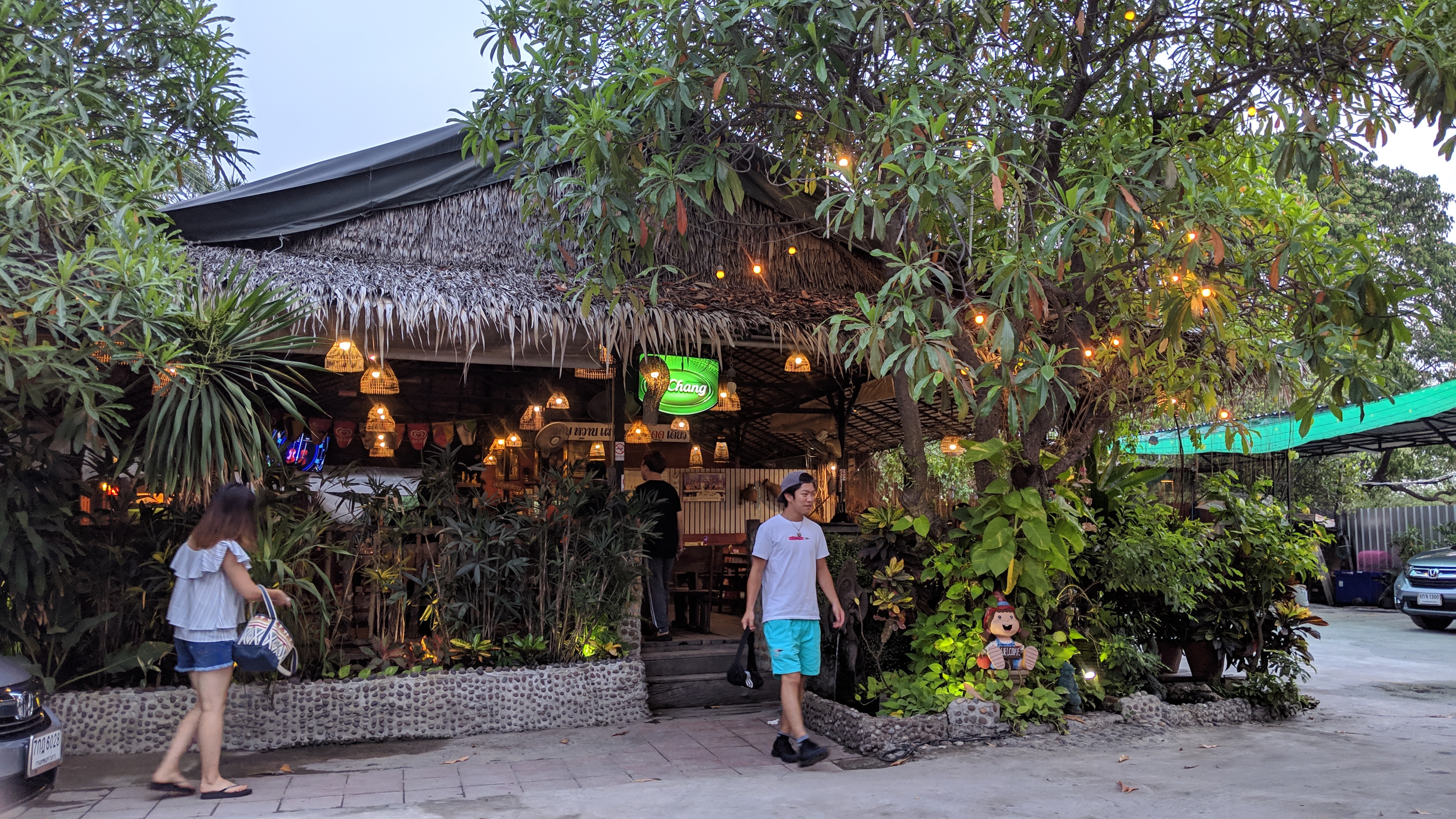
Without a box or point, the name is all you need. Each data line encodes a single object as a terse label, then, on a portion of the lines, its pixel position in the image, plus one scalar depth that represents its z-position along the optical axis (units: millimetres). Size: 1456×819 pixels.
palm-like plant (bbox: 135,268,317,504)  4734
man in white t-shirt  5129
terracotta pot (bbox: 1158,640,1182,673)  6715
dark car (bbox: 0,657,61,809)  3602
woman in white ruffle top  4496
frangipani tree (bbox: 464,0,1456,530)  4766
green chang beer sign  7617
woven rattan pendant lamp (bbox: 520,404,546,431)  10141
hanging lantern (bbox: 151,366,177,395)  4703
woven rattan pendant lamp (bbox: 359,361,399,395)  7891
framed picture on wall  11766
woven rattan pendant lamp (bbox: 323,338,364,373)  6453
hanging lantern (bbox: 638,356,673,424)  7438
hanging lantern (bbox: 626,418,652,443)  9914
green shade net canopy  12078
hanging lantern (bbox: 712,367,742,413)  8977
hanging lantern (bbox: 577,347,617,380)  6848
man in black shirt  7578
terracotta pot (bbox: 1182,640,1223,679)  6613
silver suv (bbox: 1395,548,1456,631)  11859
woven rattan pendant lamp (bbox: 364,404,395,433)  9273
